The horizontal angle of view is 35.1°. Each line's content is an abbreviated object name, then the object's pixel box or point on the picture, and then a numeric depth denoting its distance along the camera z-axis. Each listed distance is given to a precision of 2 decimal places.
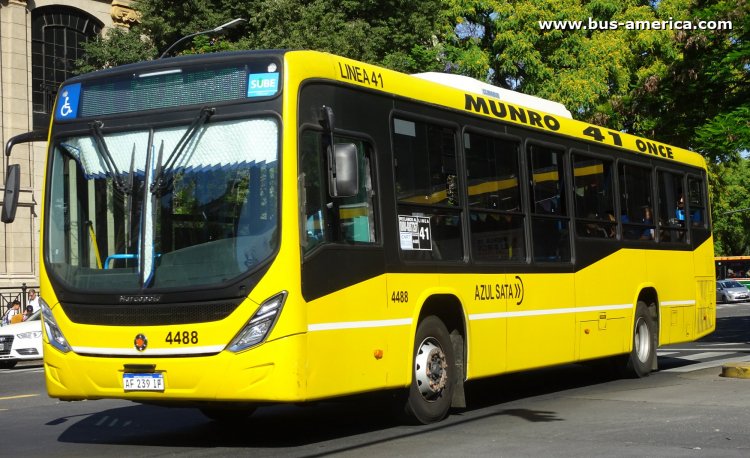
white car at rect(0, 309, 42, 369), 24.59
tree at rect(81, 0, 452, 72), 33.72
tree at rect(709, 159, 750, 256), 76.38
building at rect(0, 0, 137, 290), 37.91
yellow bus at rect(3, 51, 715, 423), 9.28
